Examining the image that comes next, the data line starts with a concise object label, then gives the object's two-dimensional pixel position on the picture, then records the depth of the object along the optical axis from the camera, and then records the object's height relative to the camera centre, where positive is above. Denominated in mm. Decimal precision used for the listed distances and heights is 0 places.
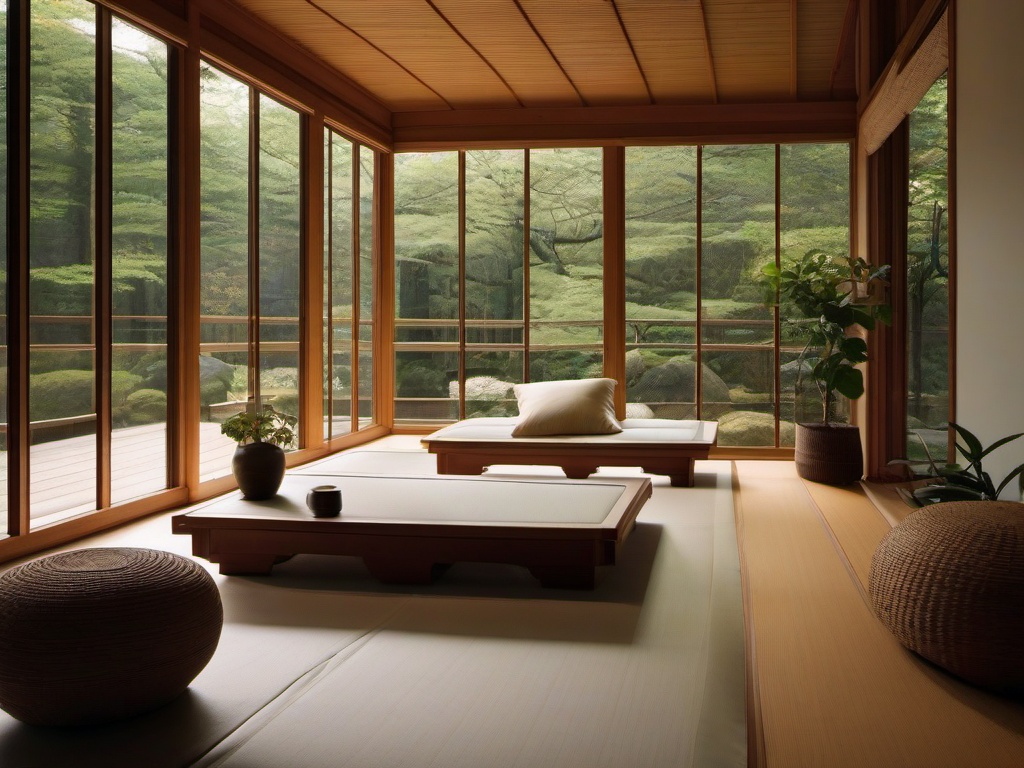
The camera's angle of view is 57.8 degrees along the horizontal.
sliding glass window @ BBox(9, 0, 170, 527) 3787 +407
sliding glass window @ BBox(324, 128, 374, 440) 6695 +514
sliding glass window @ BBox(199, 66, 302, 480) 5066 +576
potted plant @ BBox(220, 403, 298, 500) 3814 -414
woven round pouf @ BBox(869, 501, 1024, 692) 2230 -595
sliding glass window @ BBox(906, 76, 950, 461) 4633 +410
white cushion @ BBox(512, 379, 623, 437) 6047 -373
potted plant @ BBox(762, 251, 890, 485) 5723 +116
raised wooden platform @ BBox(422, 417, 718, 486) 5586 -597
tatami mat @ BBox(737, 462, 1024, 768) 2008 -854
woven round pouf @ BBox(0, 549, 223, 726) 2010 -633
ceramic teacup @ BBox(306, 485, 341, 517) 3451 -554
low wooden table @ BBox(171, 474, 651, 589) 3242 -635
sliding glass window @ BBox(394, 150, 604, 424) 7449 +642
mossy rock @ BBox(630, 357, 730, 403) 7188 -242
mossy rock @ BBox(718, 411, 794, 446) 7082 -580
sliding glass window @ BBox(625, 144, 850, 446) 6988 +664
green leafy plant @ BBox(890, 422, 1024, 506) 2959 -419
